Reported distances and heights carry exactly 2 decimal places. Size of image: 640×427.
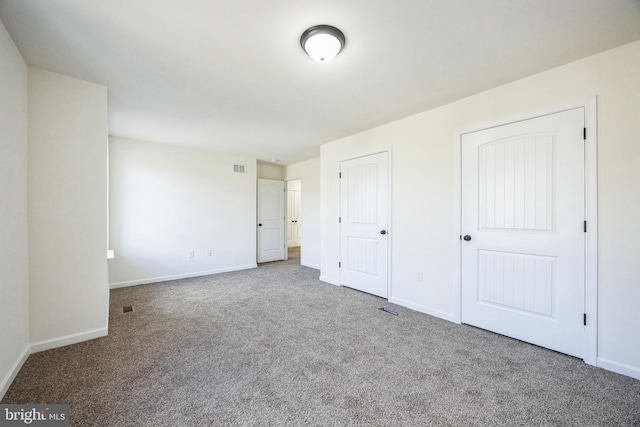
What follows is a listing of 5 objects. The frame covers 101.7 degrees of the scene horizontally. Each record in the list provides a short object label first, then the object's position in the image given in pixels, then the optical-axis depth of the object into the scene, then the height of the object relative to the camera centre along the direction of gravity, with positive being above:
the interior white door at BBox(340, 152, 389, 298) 3.68 -0.19
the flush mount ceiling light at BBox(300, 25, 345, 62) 1.74 +1.18
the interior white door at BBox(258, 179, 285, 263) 6.30 -0.21
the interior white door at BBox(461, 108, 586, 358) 2.17 -0.19
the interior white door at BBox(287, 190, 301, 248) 8.59 -0.21
